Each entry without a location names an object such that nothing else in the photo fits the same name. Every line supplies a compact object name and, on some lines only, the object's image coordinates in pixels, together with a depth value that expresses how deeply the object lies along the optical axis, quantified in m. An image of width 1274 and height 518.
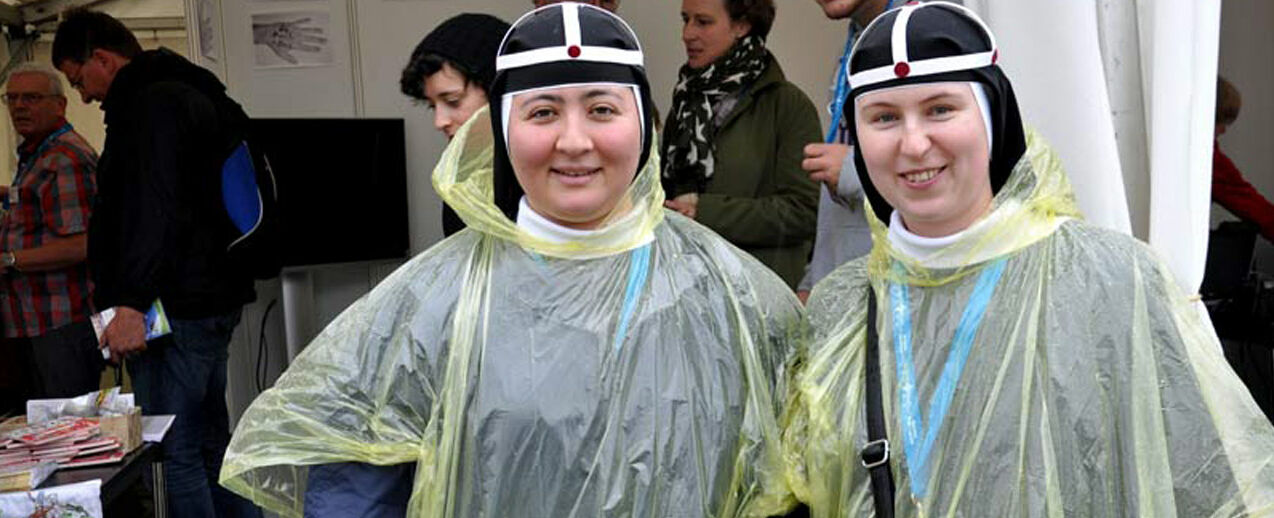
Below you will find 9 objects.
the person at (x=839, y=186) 1.79
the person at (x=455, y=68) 1.82
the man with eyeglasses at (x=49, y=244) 3.35
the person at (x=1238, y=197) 3.07
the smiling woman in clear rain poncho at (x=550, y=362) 1.27
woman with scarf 2.51
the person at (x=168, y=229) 2.80
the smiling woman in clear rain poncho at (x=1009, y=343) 1.19
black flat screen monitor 3.91
